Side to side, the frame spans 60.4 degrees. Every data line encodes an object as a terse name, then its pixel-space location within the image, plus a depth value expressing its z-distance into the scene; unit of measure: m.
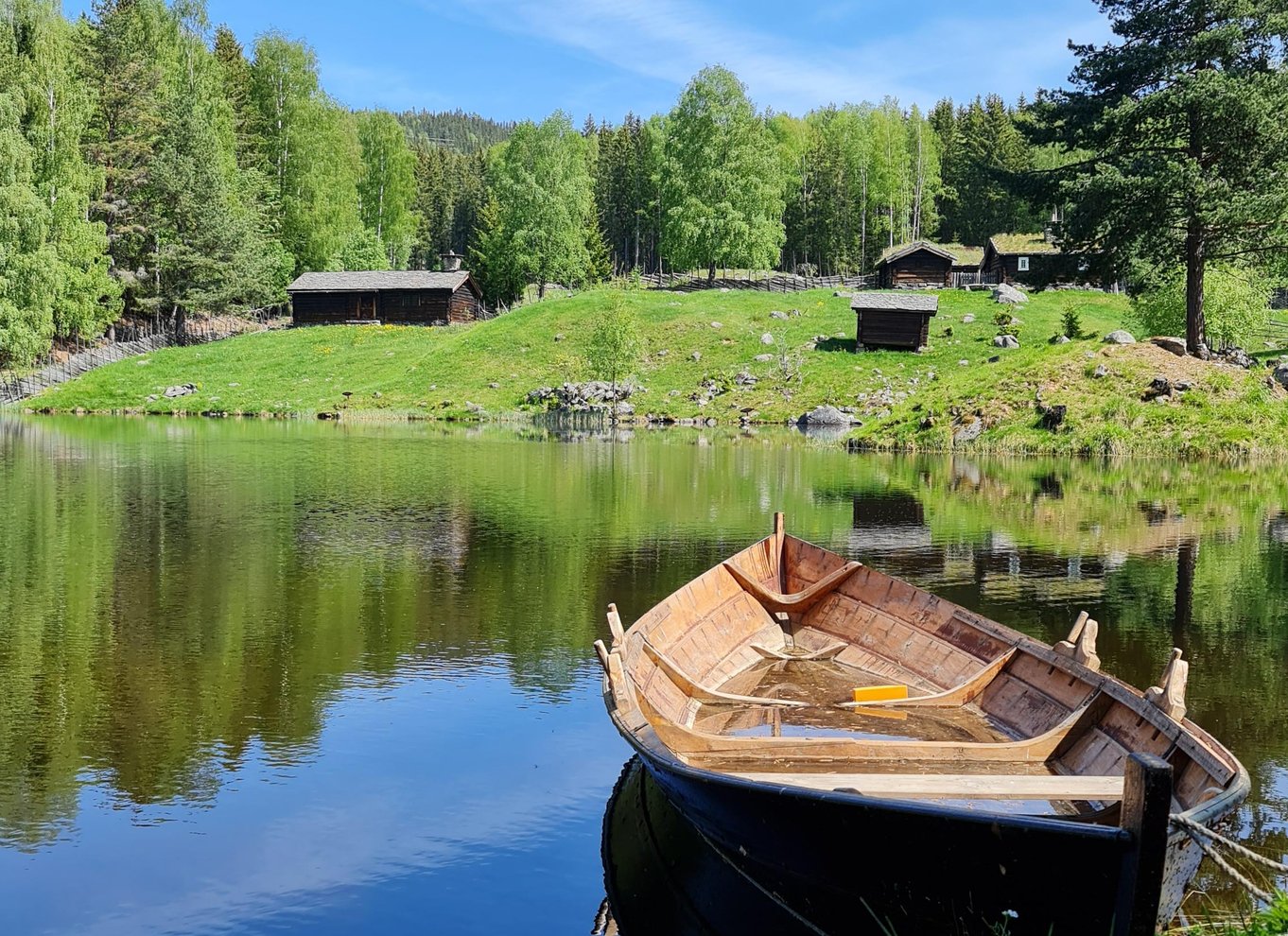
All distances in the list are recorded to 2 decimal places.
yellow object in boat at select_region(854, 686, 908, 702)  11.43
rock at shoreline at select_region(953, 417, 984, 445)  45.34
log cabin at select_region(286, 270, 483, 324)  82.25
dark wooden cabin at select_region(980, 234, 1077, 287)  84.25
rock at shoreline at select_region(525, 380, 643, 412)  62.62
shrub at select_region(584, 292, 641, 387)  61.53
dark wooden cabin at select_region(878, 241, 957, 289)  84.19
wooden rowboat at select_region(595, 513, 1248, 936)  5.82
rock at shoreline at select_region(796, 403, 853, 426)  56.19
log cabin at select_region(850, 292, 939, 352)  64.38
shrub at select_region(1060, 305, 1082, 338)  59.28
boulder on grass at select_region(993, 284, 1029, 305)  74.56
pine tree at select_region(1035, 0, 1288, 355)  38.12
